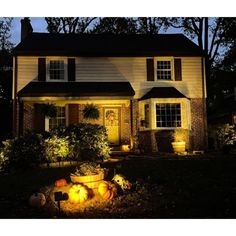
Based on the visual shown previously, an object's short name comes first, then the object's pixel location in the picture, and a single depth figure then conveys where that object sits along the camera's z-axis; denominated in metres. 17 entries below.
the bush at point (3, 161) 8.82
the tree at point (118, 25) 21.94
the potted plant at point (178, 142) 12.13
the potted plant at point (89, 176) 5.47
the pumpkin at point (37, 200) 5.08
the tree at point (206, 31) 21.36
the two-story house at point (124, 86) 12.83
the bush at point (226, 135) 12.79
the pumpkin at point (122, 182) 5.68
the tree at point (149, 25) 22.30
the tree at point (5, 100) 15.51
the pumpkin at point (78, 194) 5.12
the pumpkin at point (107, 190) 5.20
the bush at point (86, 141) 9.59
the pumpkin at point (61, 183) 5.46
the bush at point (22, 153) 8.78
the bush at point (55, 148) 9.10
